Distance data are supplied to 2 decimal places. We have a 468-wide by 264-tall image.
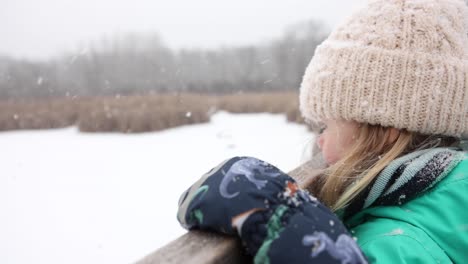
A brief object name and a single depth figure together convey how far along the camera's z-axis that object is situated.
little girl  0.39
